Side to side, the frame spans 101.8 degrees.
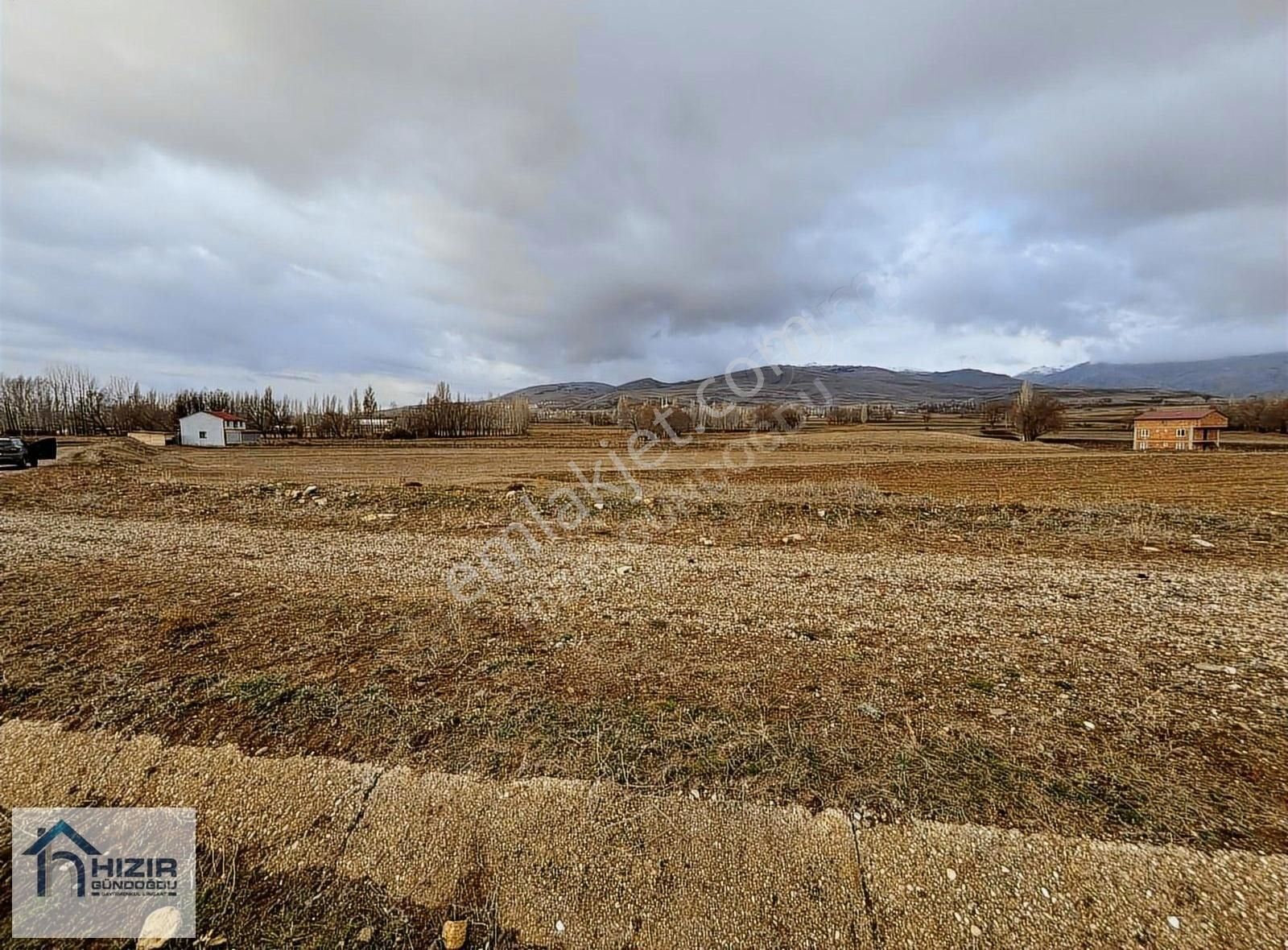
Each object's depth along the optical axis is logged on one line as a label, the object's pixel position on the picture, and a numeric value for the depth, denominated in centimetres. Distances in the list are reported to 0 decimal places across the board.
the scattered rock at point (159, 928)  244
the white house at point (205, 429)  6488
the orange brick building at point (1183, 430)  5144
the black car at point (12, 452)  2211
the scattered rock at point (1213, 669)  427
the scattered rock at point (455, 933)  236
